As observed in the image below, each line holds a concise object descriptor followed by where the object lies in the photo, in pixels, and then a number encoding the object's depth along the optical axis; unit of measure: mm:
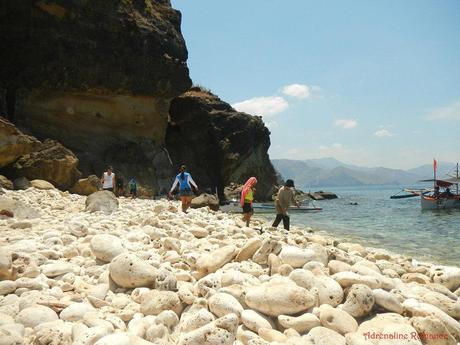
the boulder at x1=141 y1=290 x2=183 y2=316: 3360
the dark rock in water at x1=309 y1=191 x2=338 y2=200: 55806
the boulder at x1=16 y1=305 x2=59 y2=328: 3033
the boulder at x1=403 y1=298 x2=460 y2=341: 3274
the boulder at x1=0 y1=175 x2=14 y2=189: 13636
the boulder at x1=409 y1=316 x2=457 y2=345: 3065
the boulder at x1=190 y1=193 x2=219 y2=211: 16969
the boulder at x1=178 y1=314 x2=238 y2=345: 2814
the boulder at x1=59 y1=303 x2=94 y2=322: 3168
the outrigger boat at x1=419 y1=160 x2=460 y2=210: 29234
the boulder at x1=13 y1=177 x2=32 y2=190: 14375
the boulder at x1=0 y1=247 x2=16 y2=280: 3732
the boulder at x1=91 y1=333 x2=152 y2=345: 2627
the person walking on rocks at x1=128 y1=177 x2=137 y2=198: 22828
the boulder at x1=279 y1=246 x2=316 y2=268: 4488
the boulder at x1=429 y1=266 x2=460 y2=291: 5051
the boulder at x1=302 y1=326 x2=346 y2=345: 2906
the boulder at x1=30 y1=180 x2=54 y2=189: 15016
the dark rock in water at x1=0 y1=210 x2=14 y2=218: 7485
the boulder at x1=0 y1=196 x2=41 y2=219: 7622
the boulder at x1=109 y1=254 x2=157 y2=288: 3877
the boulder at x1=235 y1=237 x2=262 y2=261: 4824
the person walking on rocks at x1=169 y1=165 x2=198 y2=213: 11082
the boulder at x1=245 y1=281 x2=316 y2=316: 3295
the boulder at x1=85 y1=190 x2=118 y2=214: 9820
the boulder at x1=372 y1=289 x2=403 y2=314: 3521
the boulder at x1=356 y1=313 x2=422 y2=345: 2924
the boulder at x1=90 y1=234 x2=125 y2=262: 4656
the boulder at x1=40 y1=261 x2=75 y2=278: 4121
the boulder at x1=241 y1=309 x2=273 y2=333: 3123
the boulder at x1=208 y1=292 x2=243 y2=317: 3274
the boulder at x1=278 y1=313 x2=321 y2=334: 3150
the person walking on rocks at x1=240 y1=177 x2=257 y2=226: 9906
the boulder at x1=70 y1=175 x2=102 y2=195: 17500
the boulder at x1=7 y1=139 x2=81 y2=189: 16656
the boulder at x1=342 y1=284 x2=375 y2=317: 3443
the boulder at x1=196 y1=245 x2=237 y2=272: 4387
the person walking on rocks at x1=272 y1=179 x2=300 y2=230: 9562
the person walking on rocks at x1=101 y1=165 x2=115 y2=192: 13516
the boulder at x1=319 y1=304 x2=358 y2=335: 3152
